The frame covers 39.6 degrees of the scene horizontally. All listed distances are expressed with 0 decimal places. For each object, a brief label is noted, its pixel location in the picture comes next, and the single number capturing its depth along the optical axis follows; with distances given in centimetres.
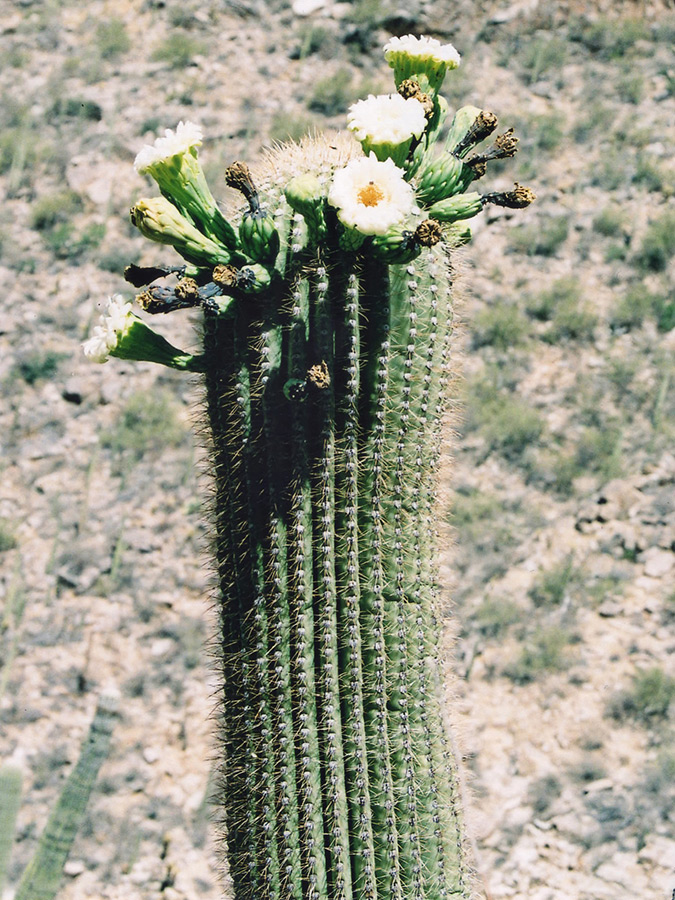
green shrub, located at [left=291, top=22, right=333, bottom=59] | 923
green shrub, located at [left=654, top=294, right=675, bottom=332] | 695
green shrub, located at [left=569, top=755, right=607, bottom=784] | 494
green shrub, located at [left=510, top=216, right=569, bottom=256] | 760
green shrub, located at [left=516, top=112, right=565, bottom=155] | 834
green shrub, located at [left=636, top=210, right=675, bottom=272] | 734
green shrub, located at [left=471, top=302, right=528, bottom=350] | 708
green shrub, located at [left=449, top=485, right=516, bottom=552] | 608
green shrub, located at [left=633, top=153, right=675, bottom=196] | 789
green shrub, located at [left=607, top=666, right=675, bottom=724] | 513
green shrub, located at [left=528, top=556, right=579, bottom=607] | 575
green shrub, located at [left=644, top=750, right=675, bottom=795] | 476
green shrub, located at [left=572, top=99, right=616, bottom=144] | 839
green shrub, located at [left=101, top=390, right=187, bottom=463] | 667
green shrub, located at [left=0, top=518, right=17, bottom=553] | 616
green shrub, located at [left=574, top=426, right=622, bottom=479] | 627
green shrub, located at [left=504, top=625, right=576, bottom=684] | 546
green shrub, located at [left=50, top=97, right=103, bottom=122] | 877
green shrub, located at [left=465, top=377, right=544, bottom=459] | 655
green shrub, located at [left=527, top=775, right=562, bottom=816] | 489
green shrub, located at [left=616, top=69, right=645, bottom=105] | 858
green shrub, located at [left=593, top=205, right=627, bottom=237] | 759
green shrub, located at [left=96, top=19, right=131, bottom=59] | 927
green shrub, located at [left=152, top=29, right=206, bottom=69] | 916
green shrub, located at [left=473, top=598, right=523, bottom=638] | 568
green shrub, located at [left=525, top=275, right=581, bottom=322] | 719
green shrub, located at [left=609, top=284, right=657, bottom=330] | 703
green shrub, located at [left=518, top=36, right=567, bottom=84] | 896
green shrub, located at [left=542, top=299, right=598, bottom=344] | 704
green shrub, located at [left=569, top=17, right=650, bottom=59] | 901
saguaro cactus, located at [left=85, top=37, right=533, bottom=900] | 236
